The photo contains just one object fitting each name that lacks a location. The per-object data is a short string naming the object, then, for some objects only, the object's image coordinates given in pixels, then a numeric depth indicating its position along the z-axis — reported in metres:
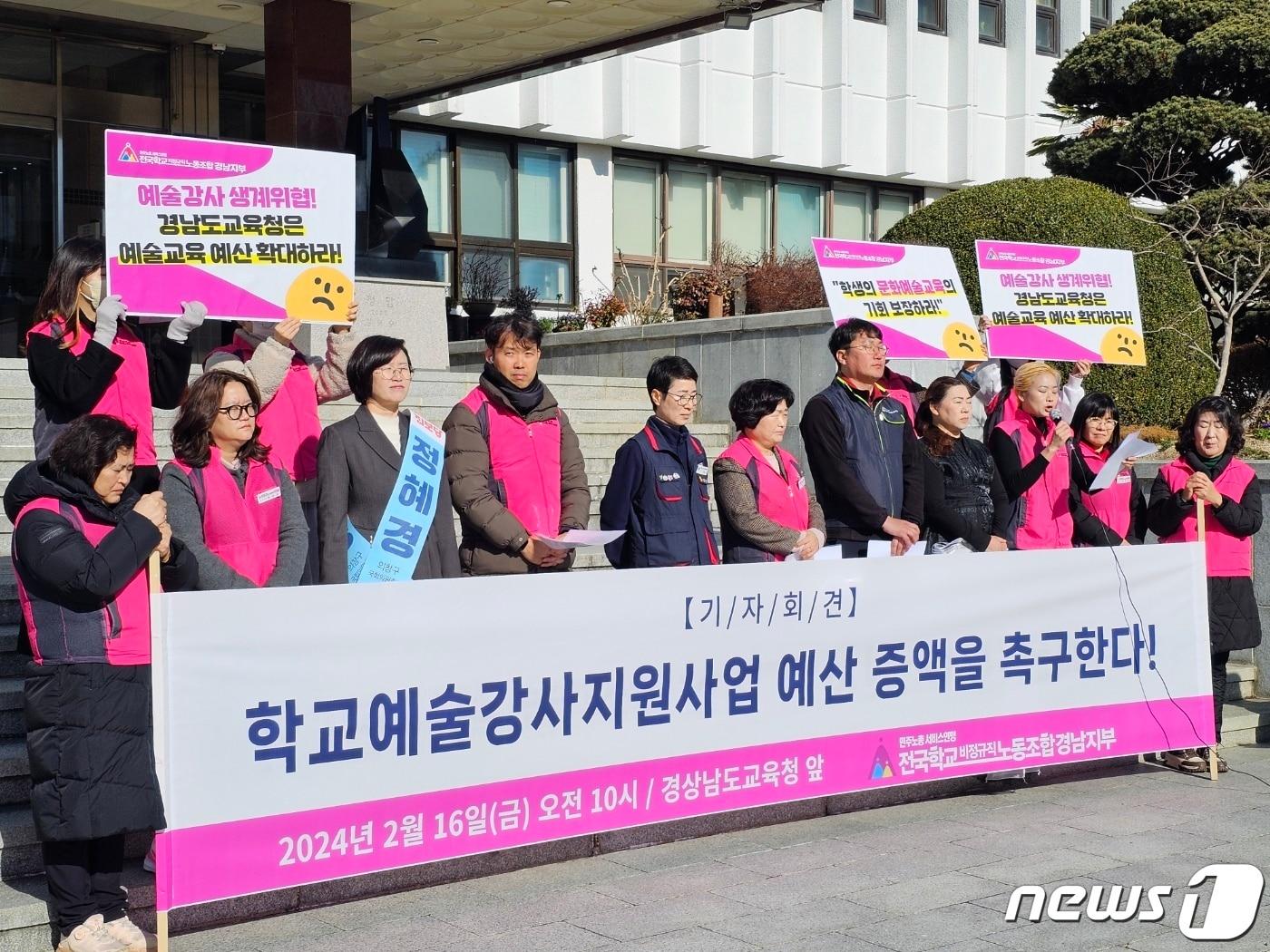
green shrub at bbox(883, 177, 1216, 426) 13.59
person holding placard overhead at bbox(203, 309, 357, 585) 5.91
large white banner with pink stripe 4.75
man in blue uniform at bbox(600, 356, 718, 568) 6.54
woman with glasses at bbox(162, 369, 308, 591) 5.03
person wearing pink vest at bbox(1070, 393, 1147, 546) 7.72
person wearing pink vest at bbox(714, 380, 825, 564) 6.64
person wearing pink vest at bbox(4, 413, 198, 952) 4.52
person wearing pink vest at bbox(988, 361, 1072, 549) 7.59
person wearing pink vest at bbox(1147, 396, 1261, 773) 7.70
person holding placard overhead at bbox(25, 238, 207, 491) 5.12
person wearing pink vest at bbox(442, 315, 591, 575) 6.07
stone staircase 4.96
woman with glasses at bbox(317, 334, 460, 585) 5.69
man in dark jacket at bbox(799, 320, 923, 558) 6.96
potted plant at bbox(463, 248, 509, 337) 20.31
